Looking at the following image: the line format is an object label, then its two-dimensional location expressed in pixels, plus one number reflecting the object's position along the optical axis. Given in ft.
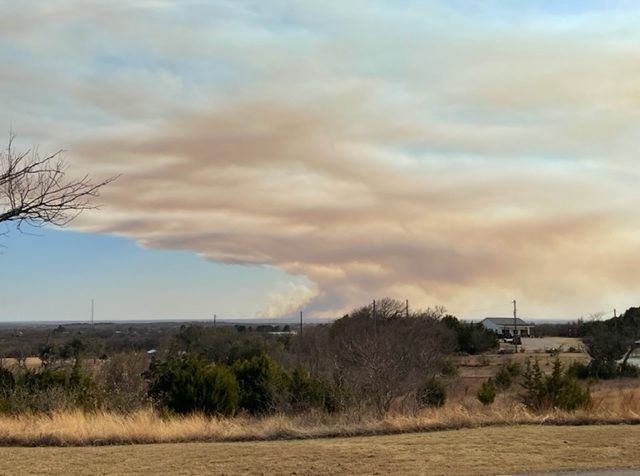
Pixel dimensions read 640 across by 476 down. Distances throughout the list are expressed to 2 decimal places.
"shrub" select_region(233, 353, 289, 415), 75.46
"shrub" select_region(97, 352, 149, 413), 60.23
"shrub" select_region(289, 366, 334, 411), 67.05
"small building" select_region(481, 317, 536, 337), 418.80
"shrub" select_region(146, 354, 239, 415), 69.05
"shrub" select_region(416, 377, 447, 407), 75.47
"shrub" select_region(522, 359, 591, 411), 55.77
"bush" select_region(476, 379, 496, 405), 71.07
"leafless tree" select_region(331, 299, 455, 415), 67.05
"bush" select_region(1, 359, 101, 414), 52.37
